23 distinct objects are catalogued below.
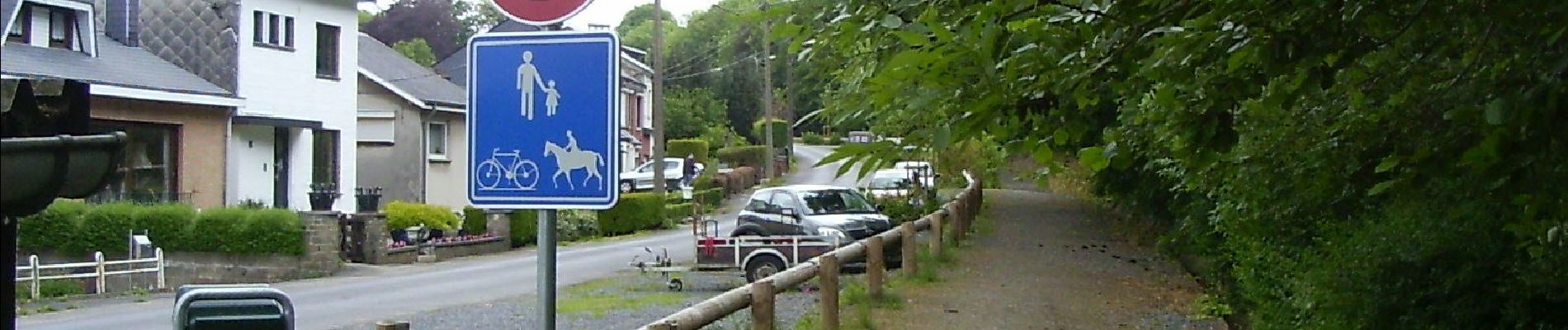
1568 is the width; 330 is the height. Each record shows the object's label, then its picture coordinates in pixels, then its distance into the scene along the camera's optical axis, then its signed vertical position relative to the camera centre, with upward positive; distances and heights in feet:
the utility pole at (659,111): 133.39 +6.09
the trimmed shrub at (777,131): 215.51 +7.05
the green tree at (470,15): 267.61 +29.84
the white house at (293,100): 95.61 +5.46
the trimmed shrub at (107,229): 78.23 -2.12
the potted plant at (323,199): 81.92 -0.73
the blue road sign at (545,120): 12.36 +0.50
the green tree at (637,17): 300.61 +32.75
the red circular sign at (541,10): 12.65 +1.39
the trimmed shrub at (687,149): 206.69 +4.22
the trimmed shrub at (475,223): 105.81 -2.67
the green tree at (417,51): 208.64 +17.74
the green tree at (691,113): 229.25 +10.17
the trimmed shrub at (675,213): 131.89 -2.79
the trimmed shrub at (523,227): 104.88 -2.98
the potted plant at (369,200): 90.02 -0.93
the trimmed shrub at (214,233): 78.43 -2.33
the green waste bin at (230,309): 10.43 -0.82
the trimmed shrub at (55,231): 78.12 -2.15
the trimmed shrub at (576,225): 111.82 -3.14
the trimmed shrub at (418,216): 96.32 -2.01
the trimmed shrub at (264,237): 78.64 -2.56
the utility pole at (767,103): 170.50 +8.44
